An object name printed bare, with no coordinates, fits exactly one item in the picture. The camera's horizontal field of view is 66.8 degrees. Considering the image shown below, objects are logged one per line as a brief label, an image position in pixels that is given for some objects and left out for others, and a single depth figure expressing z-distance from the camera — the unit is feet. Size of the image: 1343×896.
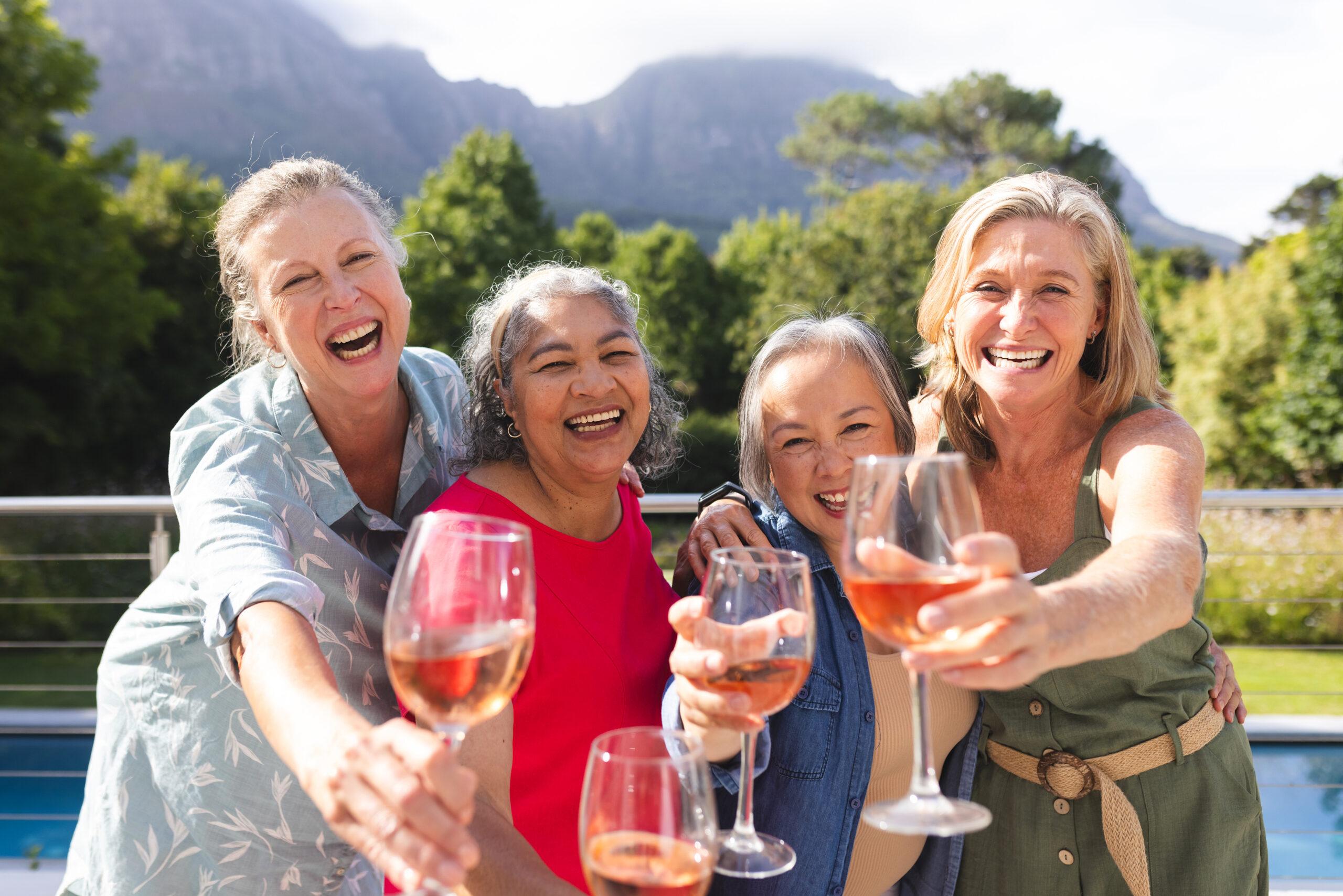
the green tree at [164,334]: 72.28
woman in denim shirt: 6.10
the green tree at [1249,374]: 49.01
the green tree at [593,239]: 124.98
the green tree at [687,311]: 110.73
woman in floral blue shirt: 6.48
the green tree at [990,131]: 175.94
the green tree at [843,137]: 219.61
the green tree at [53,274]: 55.42
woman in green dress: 6.55
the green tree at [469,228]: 87.20
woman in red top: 6.38
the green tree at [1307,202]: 133.69
